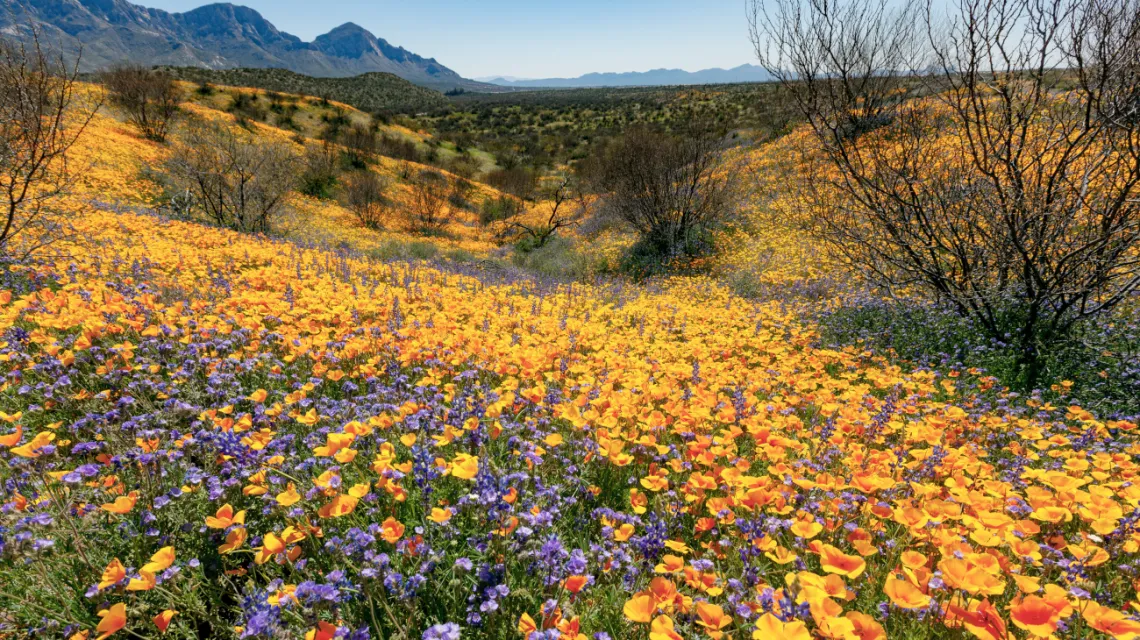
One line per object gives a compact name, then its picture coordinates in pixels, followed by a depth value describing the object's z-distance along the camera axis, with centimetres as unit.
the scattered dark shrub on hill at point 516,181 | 3183
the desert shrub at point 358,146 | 3027
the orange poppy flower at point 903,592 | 157
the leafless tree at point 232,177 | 1404
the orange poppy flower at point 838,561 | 177
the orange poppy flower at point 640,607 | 156
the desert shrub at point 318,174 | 2625
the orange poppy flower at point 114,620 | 149
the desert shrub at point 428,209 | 2491
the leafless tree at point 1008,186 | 502
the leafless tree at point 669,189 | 1602
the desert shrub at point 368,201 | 2334
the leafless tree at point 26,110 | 476
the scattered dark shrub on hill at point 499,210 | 2946
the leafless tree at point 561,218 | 2192
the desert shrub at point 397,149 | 3459
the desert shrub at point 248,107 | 3269
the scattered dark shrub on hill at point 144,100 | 2438
